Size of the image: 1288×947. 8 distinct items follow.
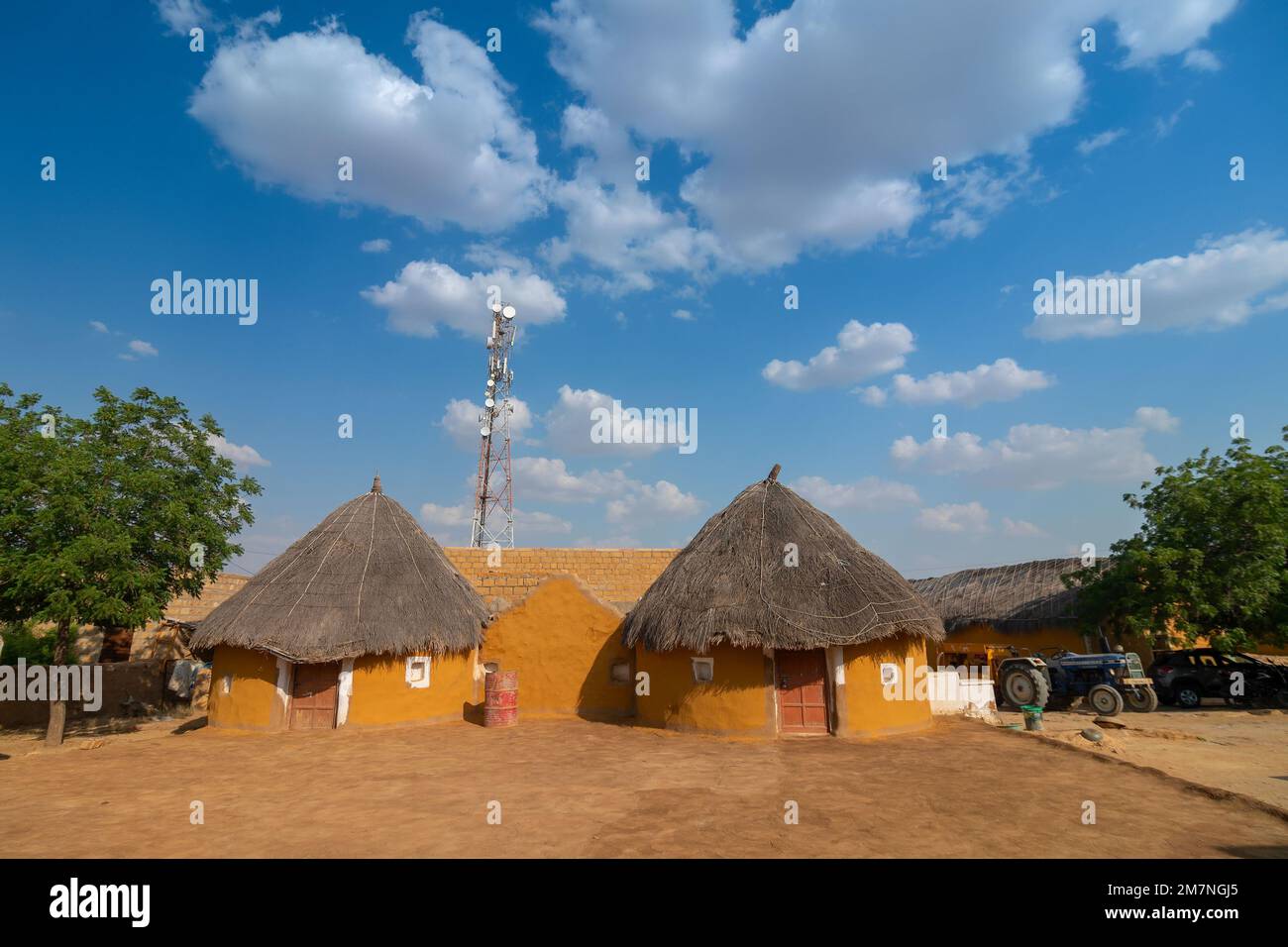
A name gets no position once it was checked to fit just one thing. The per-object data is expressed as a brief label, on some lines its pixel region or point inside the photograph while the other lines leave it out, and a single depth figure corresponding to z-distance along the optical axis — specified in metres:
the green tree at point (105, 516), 13.42
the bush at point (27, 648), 18.19
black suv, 17.20
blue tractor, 16.41
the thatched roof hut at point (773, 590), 14.05
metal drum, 16.03
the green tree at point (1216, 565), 17.91
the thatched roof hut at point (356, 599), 15.28
